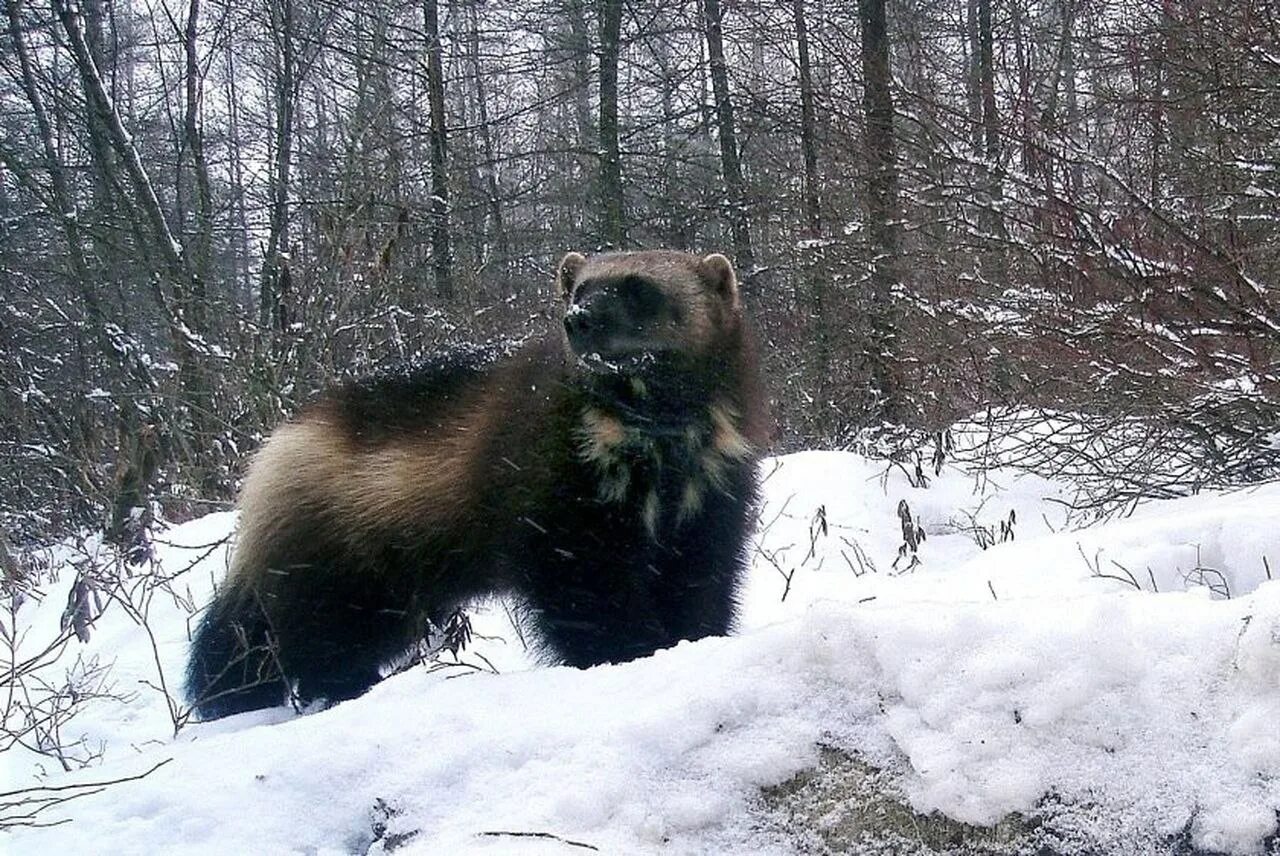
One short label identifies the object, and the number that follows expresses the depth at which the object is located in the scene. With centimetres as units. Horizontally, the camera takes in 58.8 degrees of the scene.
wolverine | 323
